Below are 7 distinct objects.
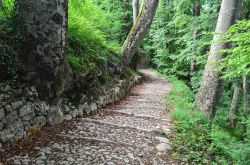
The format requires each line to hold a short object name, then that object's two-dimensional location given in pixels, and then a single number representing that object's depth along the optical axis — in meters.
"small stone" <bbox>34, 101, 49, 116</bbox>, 4.81
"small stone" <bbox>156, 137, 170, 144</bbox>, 5.16
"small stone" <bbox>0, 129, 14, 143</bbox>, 3.94
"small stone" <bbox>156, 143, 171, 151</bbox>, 4.78
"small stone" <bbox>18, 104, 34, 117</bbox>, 4.42
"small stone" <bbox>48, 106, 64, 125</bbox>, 5.13
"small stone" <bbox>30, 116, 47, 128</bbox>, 4.68
